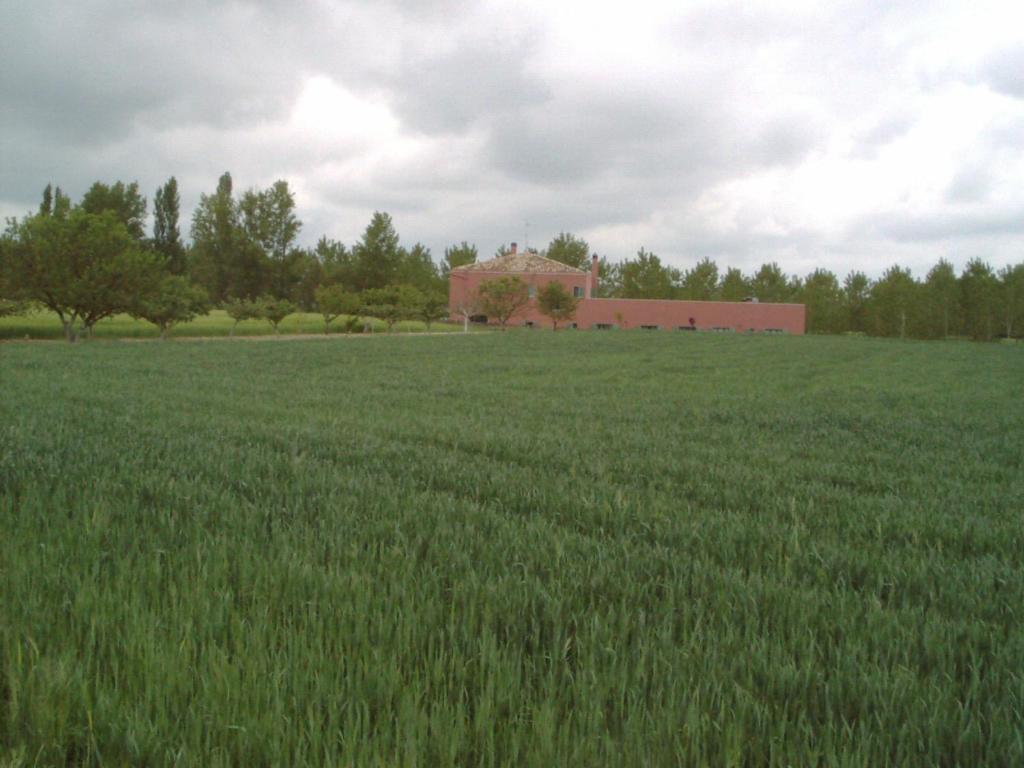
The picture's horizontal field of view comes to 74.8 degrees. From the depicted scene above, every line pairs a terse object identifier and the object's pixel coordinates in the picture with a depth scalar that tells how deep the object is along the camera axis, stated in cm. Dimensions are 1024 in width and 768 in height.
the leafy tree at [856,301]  7694
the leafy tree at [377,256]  8406
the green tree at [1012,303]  6575
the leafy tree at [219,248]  8150
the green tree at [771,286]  8594
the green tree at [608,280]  9794
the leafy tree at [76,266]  3061
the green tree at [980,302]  6662
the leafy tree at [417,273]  8269
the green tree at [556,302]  6425
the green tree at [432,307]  5869
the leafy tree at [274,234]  8262
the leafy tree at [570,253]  10419
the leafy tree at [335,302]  5172
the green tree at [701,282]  8831
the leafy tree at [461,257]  10886
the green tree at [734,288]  8406
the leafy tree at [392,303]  5684
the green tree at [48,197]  7388
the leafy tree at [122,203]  7188
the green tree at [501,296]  6644
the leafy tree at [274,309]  4453
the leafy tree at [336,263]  8375
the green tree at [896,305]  6975
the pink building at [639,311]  7138
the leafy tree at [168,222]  7644
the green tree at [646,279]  8488
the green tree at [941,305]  6819
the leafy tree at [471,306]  6806
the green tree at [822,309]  7762
